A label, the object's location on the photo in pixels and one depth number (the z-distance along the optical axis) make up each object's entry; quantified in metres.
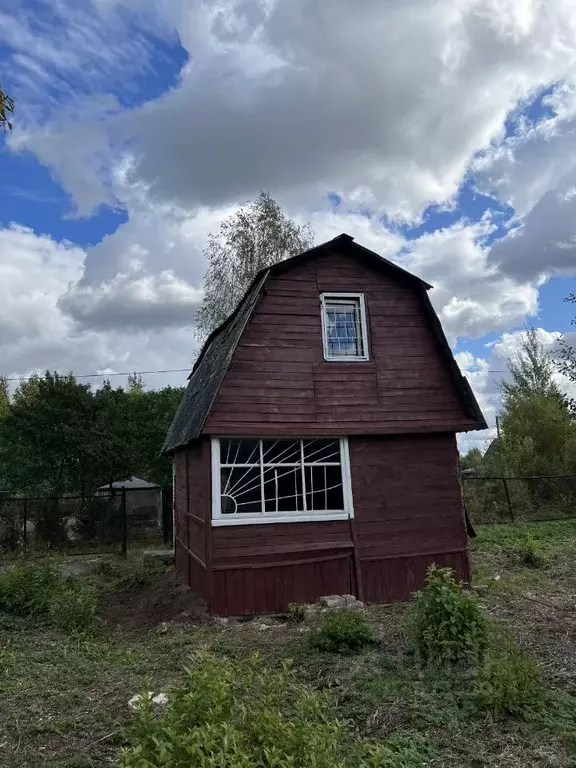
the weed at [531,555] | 11.88
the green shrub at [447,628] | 5.55
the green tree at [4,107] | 4.33
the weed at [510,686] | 4.51
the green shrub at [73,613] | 7.97
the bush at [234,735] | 2.88
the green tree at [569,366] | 11.16
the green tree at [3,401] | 22.93
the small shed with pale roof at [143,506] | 19.39
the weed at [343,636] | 6.36
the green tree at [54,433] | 19.88
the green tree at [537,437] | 22.09
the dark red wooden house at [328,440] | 9.15
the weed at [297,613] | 8.52
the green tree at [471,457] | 41.04
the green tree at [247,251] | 24.98
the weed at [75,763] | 3.92
